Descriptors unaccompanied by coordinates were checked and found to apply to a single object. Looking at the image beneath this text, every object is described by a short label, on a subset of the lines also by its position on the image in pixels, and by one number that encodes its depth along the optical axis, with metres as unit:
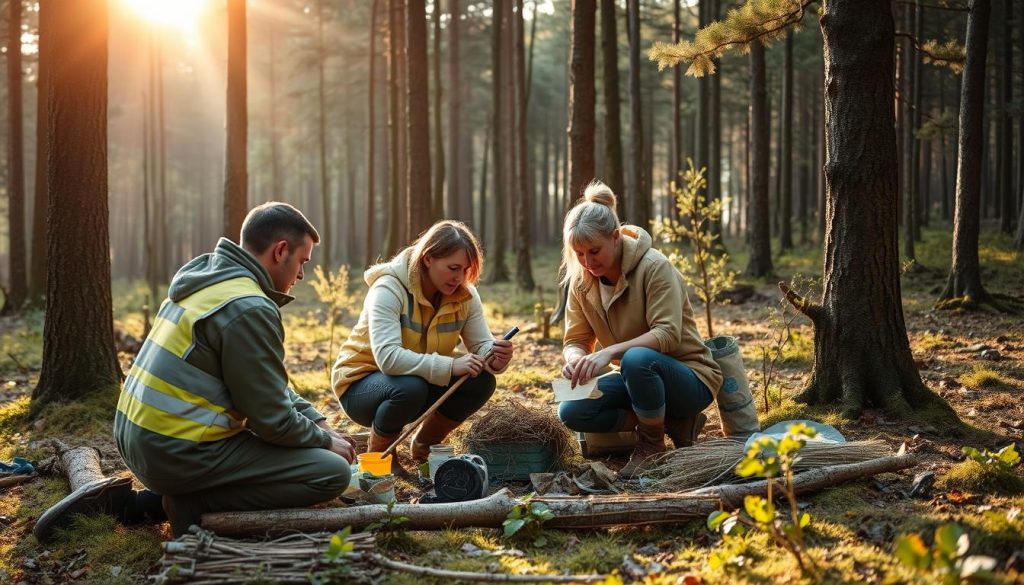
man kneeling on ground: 3.70
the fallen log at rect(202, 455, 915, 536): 3.83
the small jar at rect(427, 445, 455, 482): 4.81
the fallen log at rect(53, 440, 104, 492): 4.79
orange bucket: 4.70
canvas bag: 5.32
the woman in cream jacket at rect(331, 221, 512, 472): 4.96
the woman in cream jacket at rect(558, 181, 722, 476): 4.98
